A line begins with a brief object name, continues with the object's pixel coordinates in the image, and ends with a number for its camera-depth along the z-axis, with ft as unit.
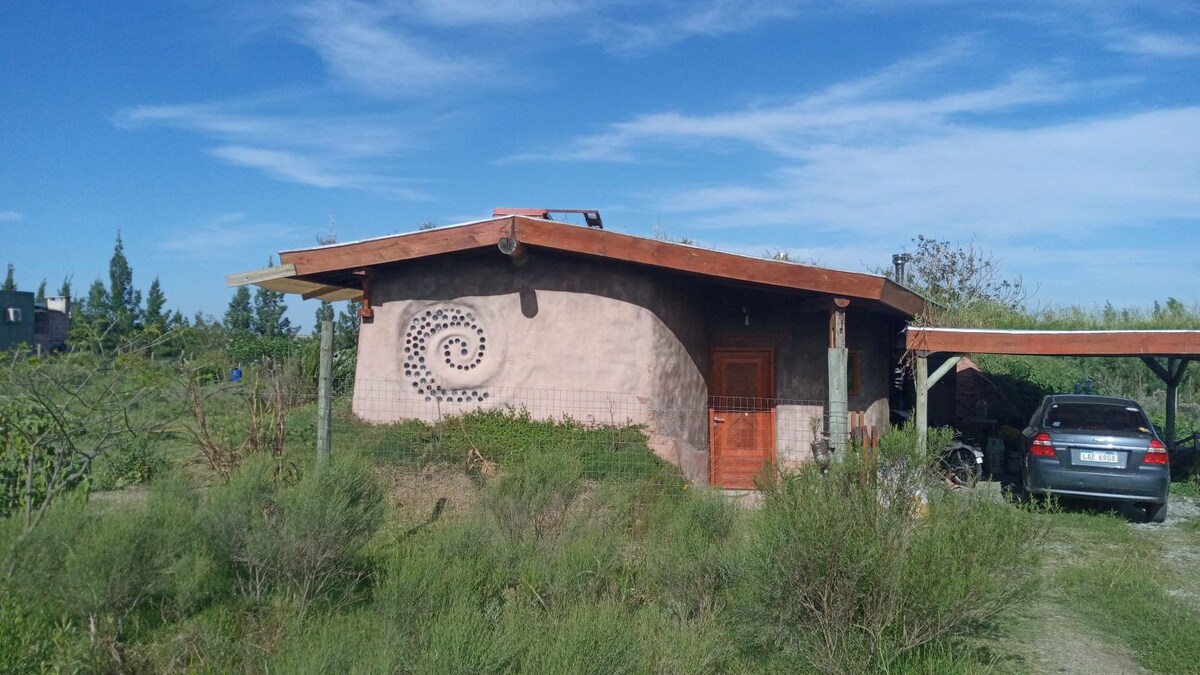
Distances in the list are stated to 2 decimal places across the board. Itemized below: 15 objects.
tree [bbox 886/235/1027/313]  89.66
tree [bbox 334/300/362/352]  64.44
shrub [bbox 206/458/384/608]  17.94
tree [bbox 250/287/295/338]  116.26
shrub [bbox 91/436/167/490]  32.65
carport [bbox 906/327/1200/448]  35.99
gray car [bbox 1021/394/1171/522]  34.65
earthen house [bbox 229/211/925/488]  32.76
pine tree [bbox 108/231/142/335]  146.51
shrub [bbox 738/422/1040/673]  14.87
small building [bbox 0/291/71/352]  116.57
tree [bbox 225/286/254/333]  118.52
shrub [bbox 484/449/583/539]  21.29
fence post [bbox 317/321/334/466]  26.61
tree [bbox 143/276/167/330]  140.66
